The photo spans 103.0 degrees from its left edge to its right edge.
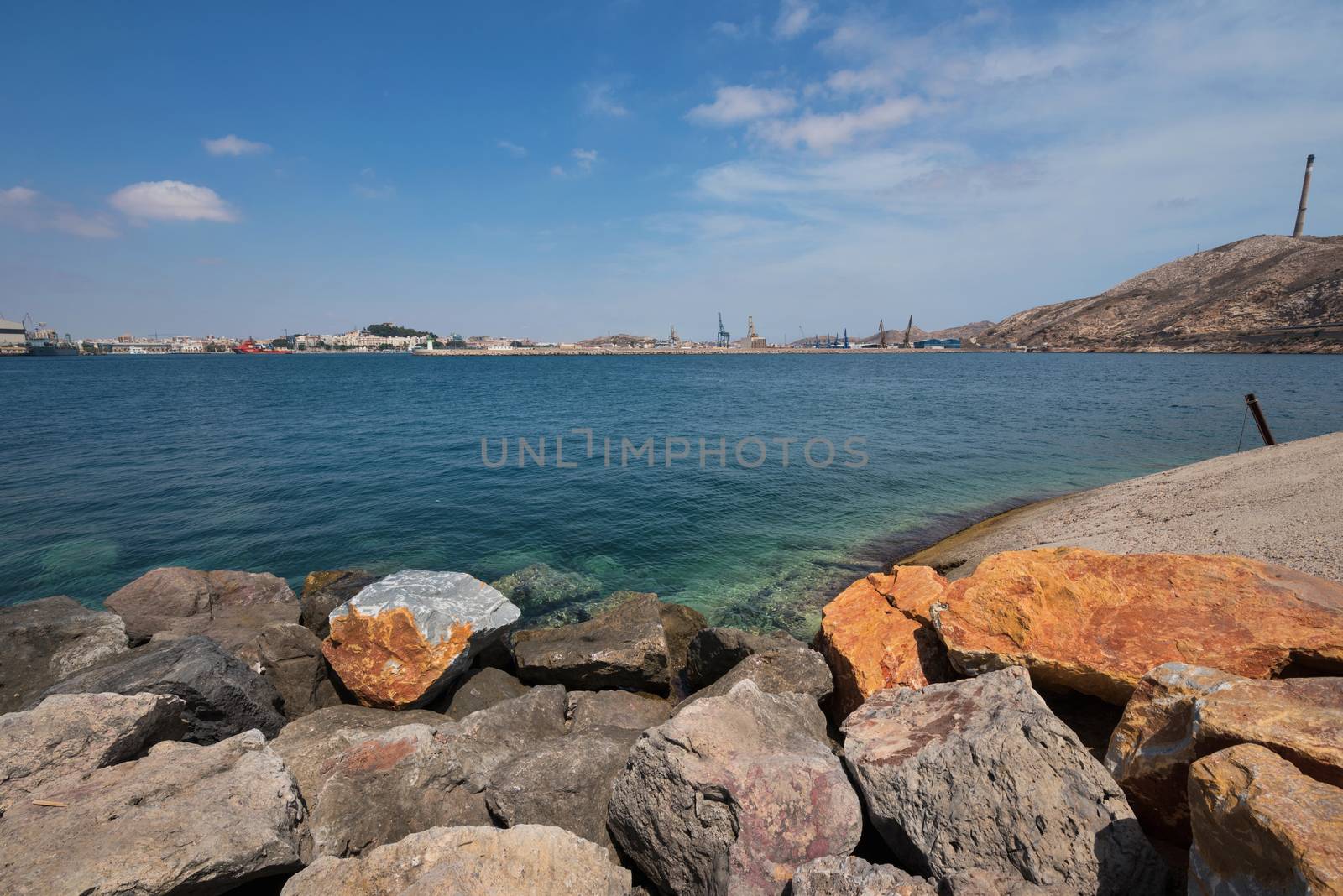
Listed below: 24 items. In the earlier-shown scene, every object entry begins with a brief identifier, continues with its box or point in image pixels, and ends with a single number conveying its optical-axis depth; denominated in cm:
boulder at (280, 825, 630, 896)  391
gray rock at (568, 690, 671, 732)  759
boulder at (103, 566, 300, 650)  992
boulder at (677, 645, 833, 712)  748
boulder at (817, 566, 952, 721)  674
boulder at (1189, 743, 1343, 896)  249
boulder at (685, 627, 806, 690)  874
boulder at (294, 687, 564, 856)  507
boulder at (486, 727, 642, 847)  516
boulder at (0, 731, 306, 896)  391
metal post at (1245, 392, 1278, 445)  1861
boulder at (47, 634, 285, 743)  646
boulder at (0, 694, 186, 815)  500
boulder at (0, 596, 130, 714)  805
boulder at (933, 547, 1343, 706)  498
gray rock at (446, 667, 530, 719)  834
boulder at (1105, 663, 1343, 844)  322
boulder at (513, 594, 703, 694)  872
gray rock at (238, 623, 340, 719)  826
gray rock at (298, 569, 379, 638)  1095
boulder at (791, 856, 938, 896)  342
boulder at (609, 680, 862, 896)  423
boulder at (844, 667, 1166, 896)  363
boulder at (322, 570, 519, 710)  789
